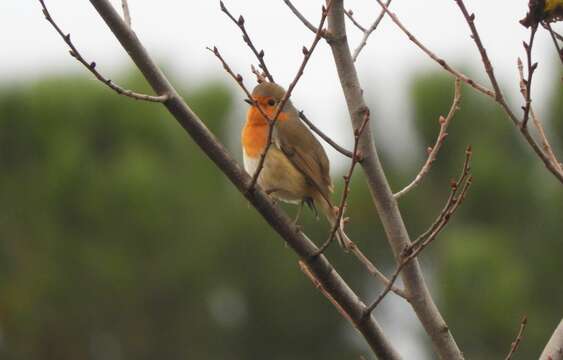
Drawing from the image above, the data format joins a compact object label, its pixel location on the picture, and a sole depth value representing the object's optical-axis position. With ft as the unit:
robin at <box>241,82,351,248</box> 30.04
